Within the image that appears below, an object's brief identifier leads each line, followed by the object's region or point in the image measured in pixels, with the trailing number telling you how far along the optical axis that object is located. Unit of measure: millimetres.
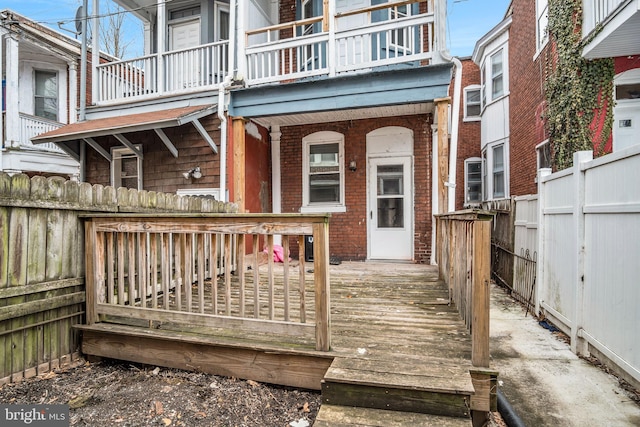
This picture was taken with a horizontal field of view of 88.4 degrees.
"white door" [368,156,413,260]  6637
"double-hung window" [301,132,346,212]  7004
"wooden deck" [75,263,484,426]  1893
